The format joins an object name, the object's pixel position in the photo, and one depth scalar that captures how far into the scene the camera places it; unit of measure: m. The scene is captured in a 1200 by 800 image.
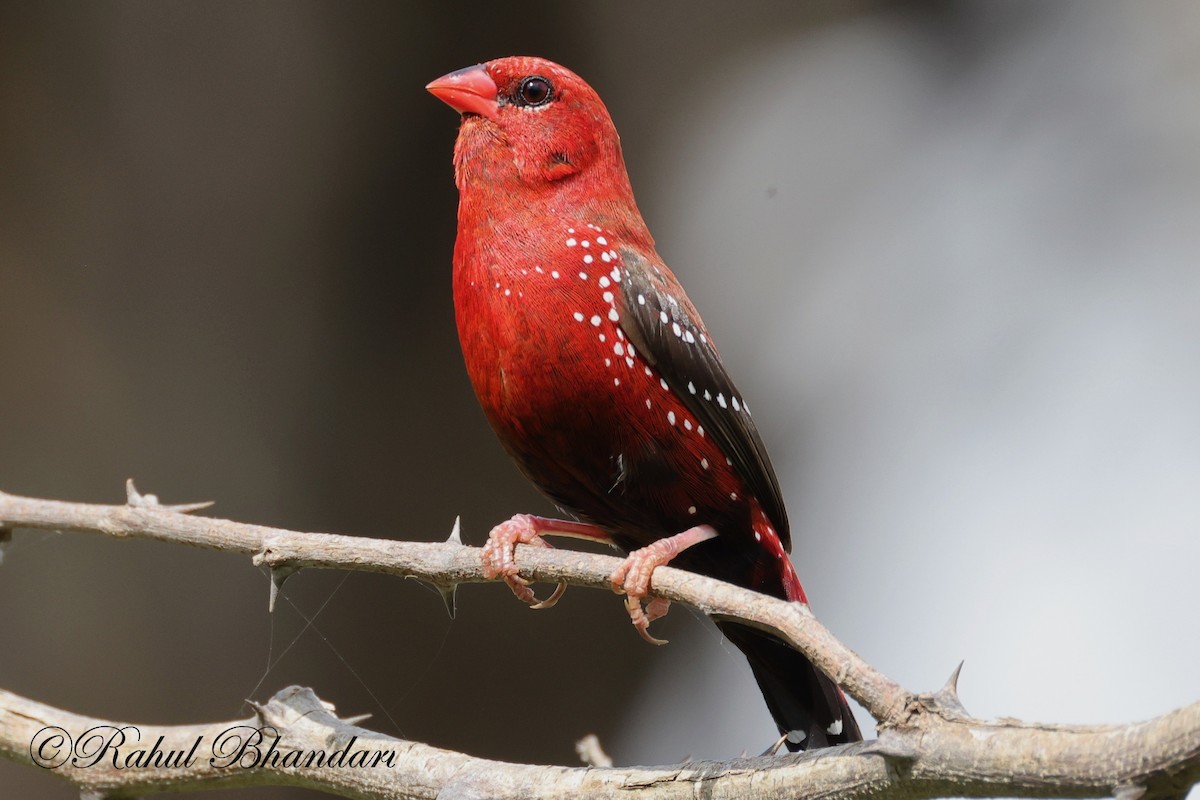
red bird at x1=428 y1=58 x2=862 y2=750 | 2.63
